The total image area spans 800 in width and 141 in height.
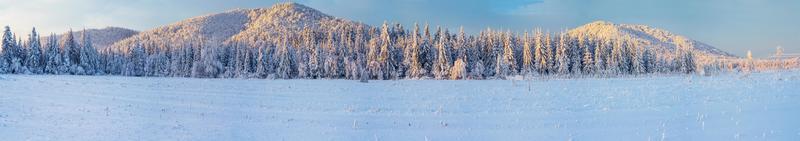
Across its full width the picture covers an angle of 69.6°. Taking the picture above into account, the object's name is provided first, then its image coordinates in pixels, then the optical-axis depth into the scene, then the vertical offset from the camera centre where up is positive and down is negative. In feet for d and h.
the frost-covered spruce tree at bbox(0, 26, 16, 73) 276.16 +12.65
